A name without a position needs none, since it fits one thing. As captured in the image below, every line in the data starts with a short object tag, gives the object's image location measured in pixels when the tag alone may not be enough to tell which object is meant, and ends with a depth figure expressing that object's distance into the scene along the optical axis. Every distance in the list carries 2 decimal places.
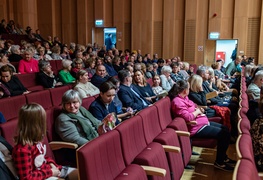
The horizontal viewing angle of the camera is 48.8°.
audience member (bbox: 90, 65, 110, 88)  5.02
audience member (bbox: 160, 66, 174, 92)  5.80
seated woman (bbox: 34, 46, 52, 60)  7.46
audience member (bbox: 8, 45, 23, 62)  6.82
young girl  1.82
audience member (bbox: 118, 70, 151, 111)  4.12
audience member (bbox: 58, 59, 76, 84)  5.59
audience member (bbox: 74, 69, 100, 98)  4.34
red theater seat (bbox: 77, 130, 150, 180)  1.72
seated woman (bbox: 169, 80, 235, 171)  3.47
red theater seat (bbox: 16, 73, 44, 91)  5.19
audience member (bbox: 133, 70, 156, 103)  4.76
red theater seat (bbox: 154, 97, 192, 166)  3.05
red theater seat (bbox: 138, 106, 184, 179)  2.59
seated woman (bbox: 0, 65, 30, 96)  4.26
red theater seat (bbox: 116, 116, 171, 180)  2.22
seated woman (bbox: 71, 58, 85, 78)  5.80
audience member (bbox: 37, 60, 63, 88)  5.38
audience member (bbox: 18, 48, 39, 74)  6.01
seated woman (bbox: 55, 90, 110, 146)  2.62
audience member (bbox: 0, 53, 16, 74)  5.41
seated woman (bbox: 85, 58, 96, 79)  6.30
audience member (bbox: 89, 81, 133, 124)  3.09
